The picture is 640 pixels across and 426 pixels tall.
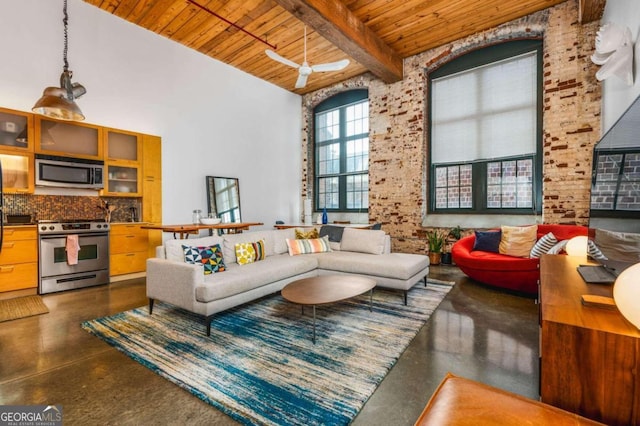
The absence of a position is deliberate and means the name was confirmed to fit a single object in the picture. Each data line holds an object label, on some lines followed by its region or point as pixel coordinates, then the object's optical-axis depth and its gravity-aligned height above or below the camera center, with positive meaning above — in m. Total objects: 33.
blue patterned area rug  1.69 -1.09
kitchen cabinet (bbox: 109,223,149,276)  4.34 -0.58
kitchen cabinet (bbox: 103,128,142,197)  4.42 +0.74
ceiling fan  4.02 +2.03
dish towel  3.87 -0.51
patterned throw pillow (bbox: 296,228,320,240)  4.51 -0.38
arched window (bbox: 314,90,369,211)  6.92 +1.42
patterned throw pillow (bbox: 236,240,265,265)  3.59 -0.53
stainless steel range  3.74 -0.62
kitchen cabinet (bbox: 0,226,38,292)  3.49 -0.58
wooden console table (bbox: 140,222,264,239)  4.11 -0.26
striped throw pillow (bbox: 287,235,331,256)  4.20 -0.53
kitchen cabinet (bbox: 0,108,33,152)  3.57 +0.99
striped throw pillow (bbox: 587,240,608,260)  1.89 -0.30
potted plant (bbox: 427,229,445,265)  5.46 -0.69
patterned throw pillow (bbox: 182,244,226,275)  3.12 -0.51
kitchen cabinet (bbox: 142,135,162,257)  4.77 +0.41
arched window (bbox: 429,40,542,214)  4.82 +1.39
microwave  3.83 +0.53
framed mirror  5.75 +0.25
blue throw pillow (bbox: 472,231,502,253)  4.29 -0.48
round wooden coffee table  2.52 -0.76
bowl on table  4.76 -0.18
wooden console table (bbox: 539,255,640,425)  0.93 -0.52
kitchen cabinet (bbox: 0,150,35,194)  3.69 +0.48
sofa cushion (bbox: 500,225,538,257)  3.96 -0.43
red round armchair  3.47 -0.71
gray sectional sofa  2.67 -0.65
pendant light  3.25 +1.23
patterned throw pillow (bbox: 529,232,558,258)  3.56 -0.44
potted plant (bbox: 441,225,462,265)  5.30 -0.61
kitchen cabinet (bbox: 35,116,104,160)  3.83 +0.99
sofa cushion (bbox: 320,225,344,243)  4.64 -0.36
